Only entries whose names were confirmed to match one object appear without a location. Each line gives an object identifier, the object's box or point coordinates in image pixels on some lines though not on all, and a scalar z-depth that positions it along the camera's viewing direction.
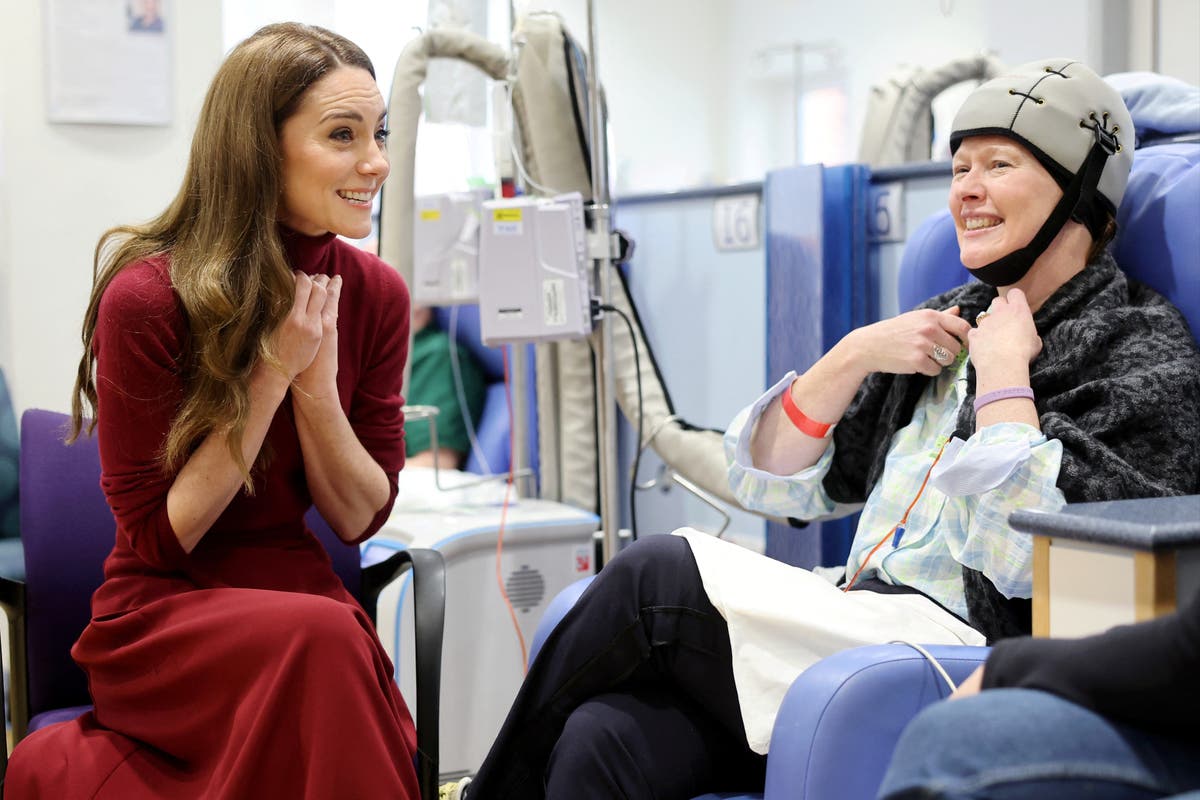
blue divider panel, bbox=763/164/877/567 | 2.48
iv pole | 2.52
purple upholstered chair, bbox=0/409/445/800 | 1.71
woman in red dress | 1.45
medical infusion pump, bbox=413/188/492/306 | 2.83
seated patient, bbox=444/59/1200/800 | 1.43
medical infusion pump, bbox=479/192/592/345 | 2.51
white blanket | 1.42
